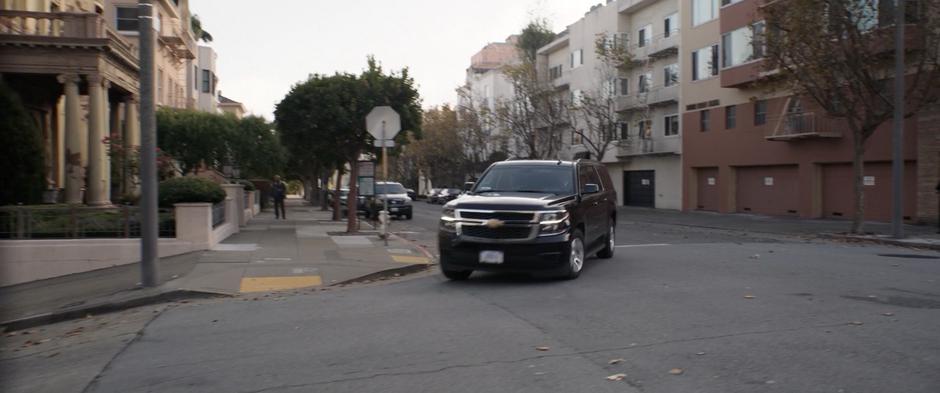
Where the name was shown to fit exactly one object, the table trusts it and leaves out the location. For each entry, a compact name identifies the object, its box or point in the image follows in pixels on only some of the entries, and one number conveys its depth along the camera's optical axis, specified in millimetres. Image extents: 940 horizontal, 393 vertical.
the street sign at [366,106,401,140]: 16594
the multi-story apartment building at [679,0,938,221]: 27562
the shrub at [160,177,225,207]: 15375
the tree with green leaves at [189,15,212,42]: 52344
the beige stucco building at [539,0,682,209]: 41812
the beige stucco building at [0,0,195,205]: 18141
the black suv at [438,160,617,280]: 10242
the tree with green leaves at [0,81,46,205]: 16500
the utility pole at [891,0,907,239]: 19156
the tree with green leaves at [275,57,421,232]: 21281
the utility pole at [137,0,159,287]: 10367
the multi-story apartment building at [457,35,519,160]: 53906
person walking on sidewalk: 29766
